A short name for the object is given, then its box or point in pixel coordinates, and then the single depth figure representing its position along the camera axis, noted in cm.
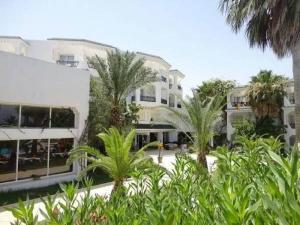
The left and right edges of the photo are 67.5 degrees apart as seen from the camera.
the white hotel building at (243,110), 2619
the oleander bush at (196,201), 158
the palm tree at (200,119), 1185
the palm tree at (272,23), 814
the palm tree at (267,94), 2521
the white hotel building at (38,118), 1120
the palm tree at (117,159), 766
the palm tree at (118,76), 1525
